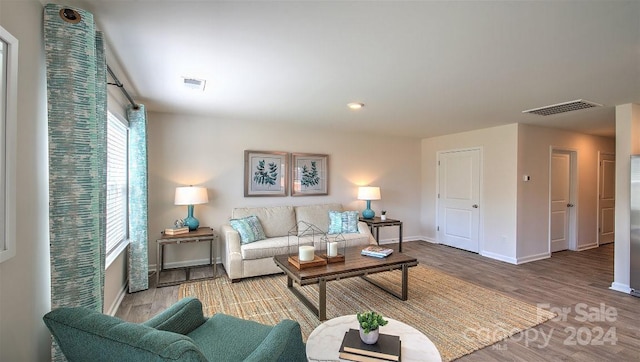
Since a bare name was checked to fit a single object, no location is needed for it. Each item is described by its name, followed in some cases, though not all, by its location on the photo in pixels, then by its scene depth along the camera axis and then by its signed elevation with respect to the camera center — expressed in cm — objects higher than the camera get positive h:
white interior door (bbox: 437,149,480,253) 532 -37
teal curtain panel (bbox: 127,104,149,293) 337 -23
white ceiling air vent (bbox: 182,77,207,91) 283 +97
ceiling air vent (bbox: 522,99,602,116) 343 +91
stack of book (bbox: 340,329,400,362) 143 -87
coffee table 270 -89
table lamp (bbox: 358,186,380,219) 533 -29
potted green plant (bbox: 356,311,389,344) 152 -77
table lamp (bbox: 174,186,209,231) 389 -26
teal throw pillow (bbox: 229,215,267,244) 396 -70
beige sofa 375 -87
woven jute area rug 250 -132
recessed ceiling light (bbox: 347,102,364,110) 359 +94
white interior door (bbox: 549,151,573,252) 520 -37
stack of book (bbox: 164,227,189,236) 381 -69
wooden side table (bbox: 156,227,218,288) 359 -77
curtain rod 242 +87
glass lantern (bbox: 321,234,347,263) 304 -82
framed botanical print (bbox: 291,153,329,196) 507 +10
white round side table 152 -93
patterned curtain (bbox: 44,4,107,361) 147 +11
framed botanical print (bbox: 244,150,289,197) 469 +11
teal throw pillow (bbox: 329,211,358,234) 475 -72
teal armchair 93 -60
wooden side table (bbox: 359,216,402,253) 511 -78
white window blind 283 -5
